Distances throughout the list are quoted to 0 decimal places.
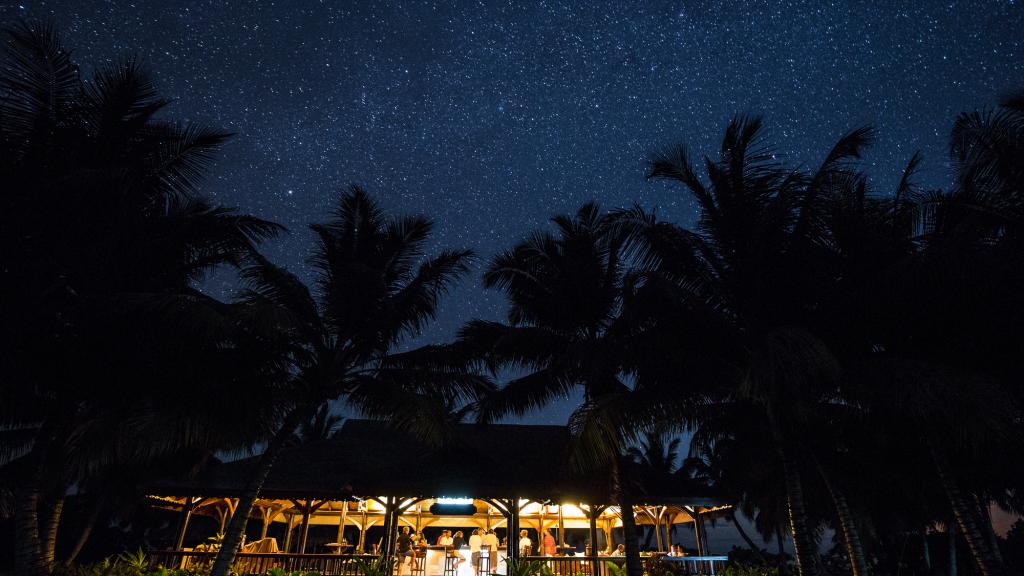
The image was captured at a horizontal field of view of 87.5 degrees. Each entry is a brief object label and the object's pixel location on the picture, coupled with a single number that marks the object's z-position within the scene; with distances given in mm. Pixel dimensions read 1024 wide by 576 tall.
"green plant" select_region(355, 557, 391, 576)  11195
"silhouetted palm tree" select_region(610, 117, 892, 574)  9797
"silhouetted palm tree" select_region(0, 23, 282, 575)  8836
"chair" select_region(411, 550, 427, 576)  14279
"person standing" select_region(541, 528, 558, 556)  15984
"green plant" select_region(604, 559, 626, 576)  11987
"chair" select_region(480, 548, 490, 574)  14444
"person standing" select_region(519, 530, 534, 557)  15695
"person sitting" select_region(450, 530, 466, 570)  14461
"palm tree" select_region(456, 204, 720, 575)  9906
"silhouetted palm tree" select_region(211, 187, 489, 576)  11562
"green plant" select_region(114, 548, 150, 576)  11877
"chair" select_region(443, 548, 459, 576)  14242
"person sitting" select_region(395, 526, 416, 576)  13859
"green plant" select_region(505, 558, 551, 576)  11300
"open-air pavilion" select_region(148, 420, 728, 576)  13523
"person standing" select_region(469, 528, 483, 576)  14414
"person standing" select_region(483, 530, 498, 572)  14570
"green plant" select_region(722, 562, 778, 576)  12055
